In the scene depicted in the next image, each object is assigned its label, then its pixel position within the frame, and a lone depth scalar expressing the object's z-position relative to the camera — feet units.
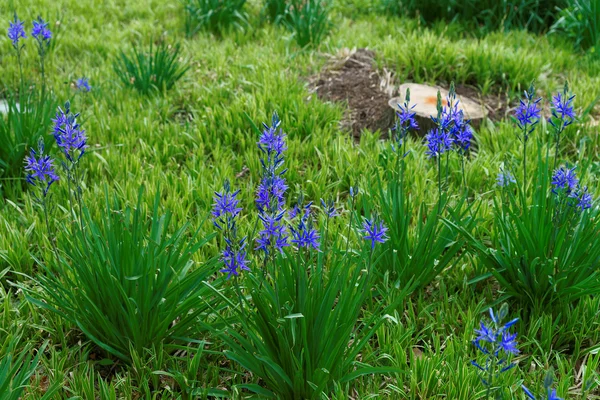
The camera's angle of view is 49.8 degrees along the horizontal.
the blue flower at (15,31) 11.68
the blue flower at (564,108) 7.99
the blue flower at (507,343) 5.19
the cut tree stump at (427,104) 12.98
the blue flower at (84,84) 14.12
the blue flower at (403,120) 7.93
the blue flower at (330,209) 6.54
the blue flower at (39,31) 11.28
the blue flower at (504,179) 8.62
